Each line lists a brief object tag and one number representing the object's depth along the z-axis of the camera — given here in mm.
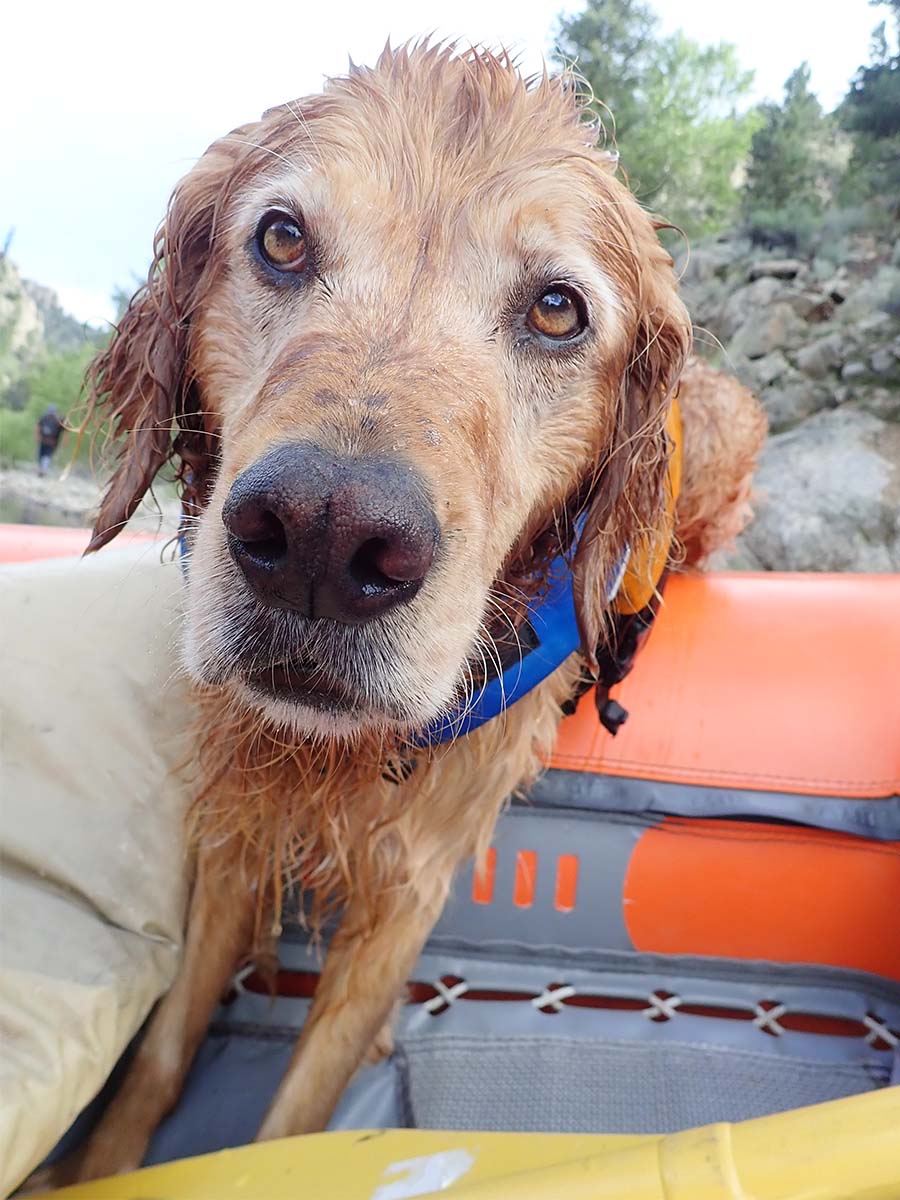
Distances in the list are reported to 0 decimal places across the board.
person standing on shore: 16991
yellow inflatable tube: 1108
